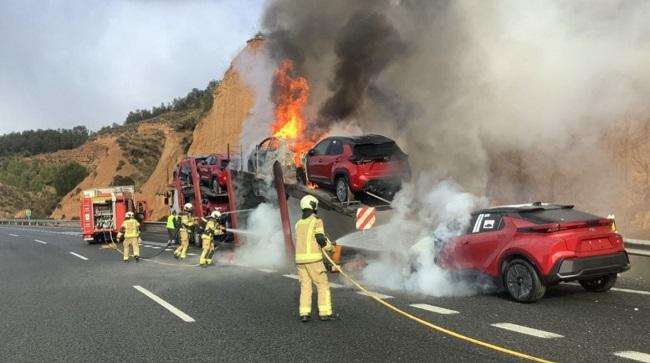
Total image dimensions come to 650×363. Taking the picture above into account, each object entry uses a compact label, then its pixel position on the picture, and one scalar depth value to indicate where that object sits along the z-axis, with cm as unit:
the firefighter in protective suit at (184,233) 1502
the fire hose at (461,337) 505
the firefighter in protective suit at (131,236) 1484
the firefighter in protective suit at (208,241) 1317
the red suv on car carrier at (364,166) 1172
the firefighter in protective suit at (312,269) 675
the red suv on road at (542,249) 700
